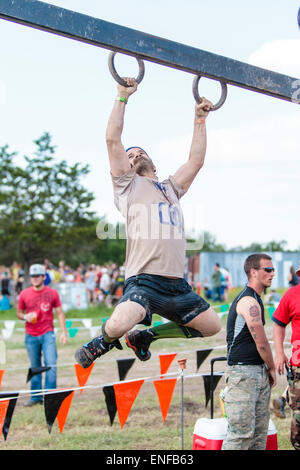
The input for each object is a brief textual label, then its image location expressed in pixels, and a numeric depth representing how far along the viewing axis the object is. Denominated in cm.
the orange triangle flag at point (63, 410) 552
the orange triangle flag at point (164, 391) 579
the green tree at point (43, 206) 2975
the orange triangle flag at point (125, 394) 568
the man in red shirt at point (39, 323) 758
